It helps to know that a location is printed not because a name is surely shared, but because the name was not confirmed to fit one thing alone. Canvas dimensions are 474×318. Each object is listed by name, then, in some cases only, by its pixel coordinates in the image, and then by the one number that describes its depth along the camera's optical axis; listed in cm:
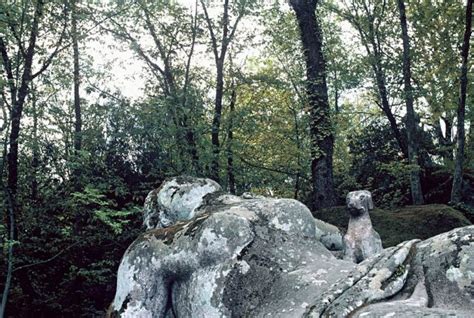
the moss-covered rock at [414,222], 815
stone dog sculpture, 405
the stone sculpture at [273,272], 260
